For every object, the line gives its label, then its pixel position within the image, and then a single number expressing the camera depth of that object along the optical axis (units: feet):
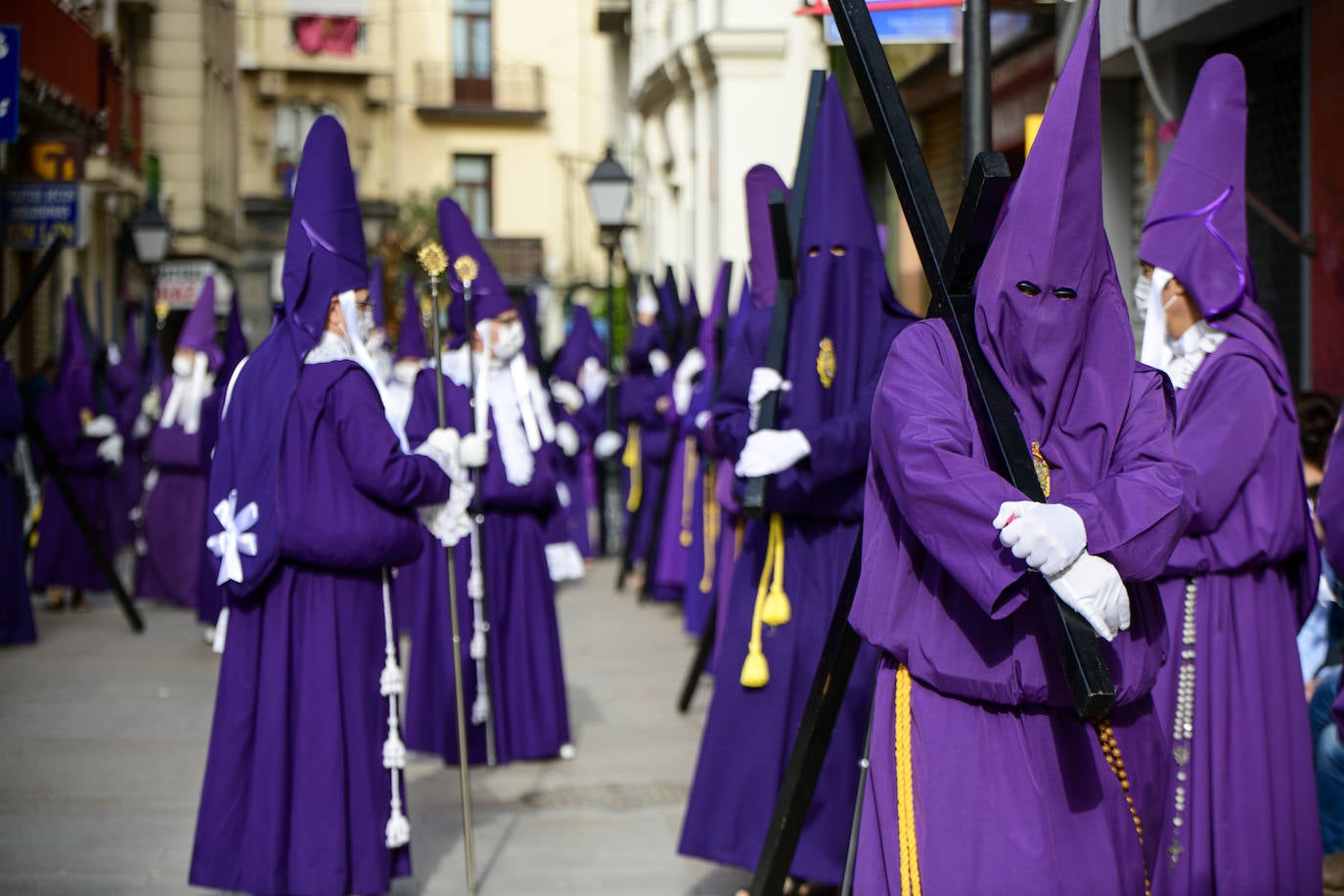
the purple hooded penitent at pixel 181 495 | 40.96
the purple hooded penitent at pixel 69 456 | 42.11
